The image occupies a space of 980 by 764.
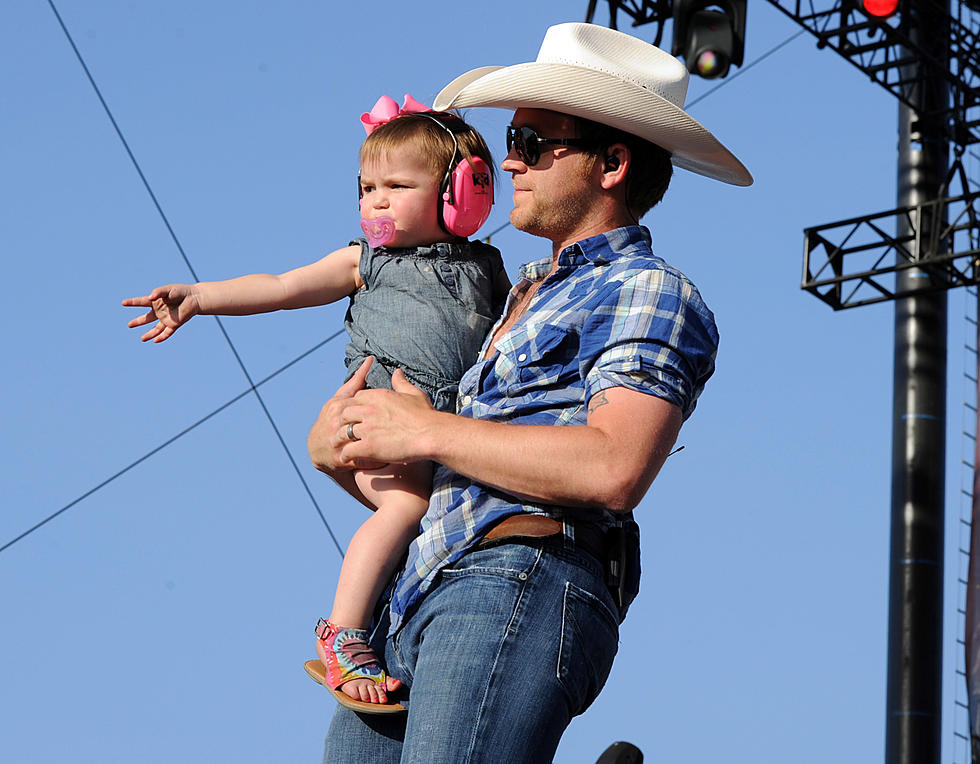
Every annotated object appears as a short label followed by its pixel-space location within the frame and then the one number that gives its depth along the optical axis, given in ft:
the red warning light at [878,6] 56.13
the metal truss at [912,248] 59.47
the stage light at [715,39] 37.35
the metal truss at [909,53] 56.75
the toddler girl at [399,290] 17.10
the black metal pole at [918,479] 62.59
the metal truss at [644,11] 47.98
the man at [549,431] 13.15
